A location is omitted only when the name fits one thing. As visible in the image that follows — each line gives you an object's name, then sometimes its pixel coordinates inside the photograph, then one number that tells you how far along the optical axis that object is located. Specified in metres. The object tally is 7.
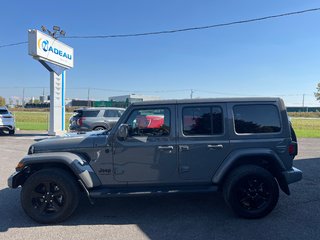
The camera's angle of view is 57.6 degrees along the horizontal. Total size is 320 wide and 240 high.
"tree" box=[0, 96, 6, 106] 100.19
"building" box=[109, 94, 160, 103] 92.35
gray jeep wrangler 4.52
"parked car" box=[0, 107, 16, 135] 17.26
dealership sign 16.48
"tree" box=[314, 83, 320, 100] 75.72
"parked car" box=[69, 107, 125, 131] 14.98
